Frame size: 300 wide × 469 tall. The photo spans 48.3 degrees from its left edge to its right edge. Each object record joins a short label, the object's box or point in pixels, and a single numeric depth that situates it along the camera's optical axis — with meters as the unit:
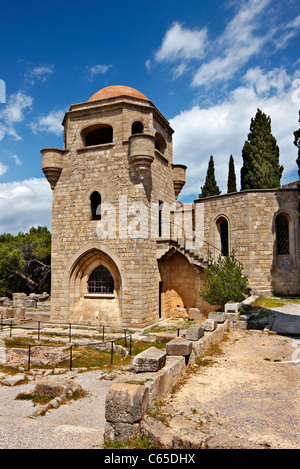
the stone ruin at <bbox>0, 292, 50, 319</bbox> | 20.14
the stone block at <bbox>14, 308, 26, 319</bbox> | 19.98
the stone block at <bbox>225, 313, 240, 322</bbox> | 12.62
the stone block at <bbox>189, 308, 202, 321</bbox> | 18.17
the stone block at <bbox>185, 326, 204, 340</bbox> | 9.06
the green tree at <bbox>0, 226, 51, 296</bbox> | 29.11
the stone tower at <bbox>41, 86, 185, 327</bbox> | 16.03
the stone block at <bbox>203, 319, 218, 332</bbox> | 10.52
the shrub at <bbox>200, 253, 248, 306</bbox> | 15.38
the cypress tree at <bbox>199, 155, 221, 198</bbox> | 32.91
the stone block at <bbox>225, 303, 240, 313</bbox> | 13.13
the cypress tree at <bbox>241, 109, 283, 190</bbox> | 27.31
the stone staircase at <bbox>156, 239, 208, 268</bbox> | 17.44
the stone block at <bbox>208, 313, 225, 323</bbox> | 12.31
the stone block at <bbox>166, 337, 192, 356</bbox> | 7.60
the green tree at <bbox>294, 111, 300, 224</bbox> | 18.42
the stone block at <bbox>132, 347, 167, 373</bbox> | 6.18
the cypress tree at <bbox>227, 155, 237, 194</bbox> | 31.84
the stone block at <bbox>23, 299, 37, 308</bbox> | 23.23
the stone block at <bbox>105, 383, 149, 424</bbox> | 4.76
